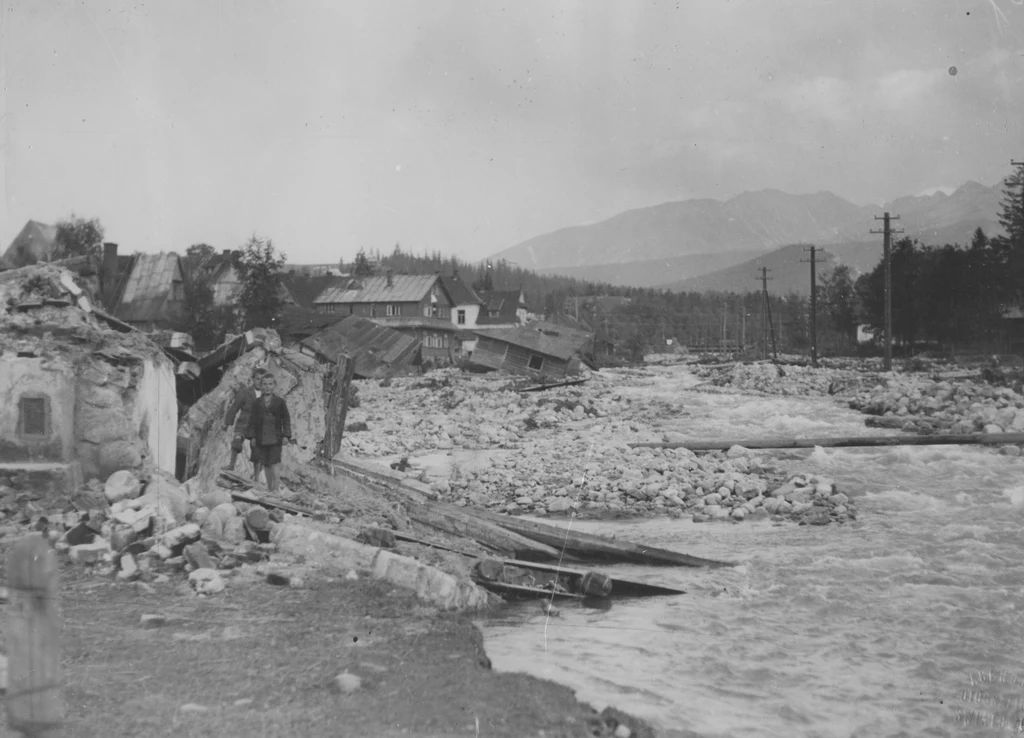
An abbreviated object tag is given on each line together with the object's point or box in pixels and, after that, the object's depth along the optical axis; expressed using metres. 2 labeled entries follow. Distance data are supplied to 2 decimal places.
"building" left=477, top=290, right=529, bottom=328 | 74.12
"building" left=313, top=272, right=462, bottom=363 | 56.66
